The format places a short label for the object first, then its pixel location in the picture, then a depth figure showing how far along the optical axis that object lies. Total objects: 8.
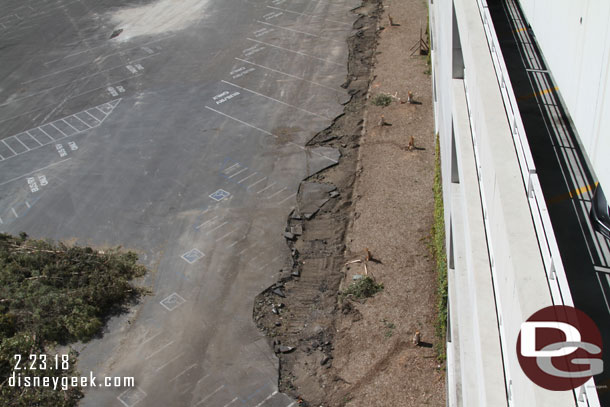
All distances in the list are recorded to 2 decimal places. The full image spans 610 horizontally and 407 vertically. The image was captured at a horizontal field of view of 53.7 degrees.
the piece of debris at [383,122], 28.70
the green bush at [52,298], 18.45
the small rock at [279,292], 20.61
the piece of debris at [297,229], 23.08
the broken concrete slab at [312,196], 24.12
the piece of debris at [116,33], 39.09
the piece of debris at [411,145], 26.90
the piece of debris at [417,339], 18.10
